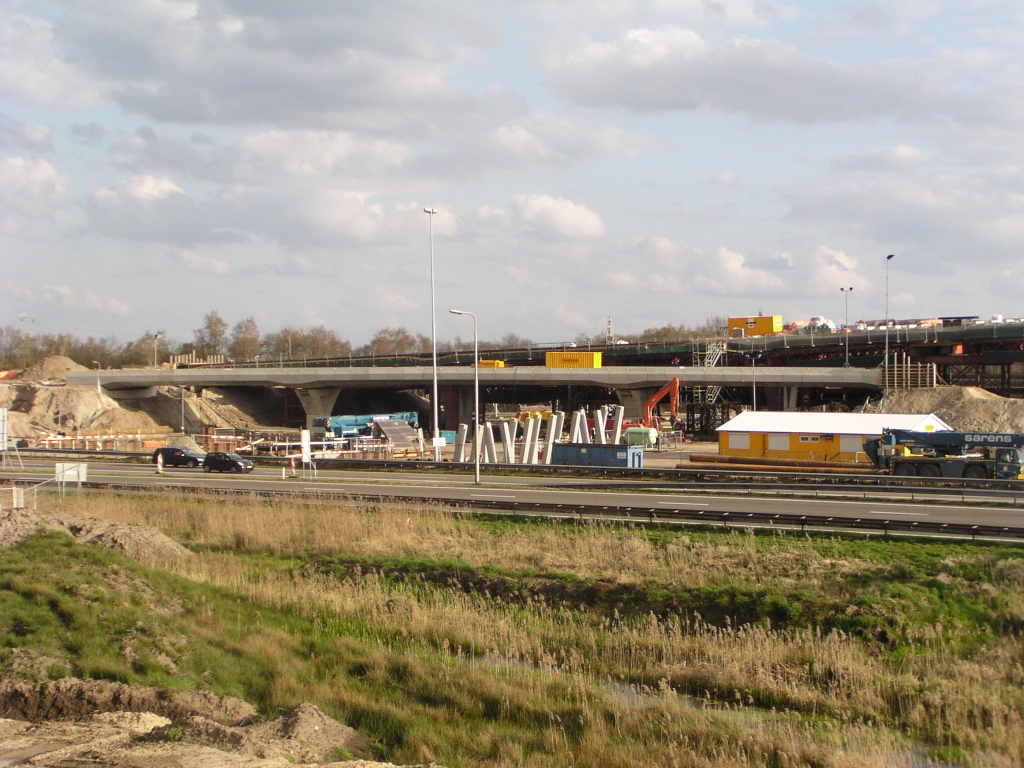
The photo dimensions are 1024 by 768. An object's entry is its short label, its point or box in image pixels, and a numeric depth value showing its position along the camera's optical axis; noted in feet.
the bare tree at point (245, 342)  559.42
